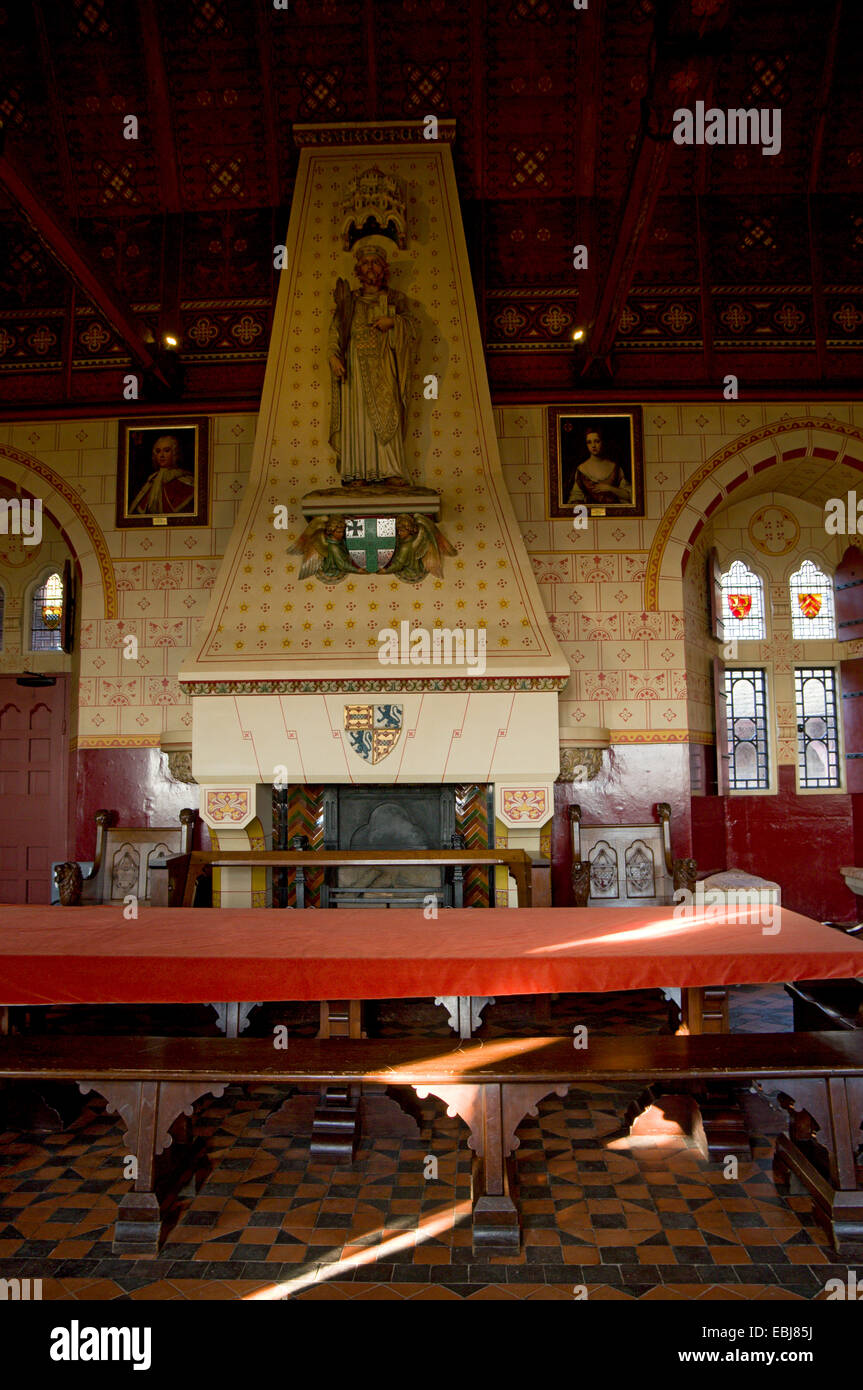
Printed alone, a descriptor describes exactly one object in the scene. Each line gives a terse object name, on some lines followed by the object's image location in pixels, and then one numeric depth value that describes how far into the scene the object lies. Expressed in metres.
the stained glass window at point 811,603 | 10.20
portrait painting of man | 8.84
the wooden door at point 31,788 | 10.02
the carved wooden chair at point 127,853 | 8.27
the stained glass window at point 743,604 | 10.20
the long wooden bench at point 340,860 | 6.53
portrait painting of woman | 8.75
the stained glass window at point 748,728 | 9.95
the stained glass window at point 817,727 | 9.92
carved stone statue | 7.86
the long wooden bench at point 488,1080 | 3.19
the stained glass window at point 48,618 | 10.48
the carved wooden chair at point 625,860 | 8.17
